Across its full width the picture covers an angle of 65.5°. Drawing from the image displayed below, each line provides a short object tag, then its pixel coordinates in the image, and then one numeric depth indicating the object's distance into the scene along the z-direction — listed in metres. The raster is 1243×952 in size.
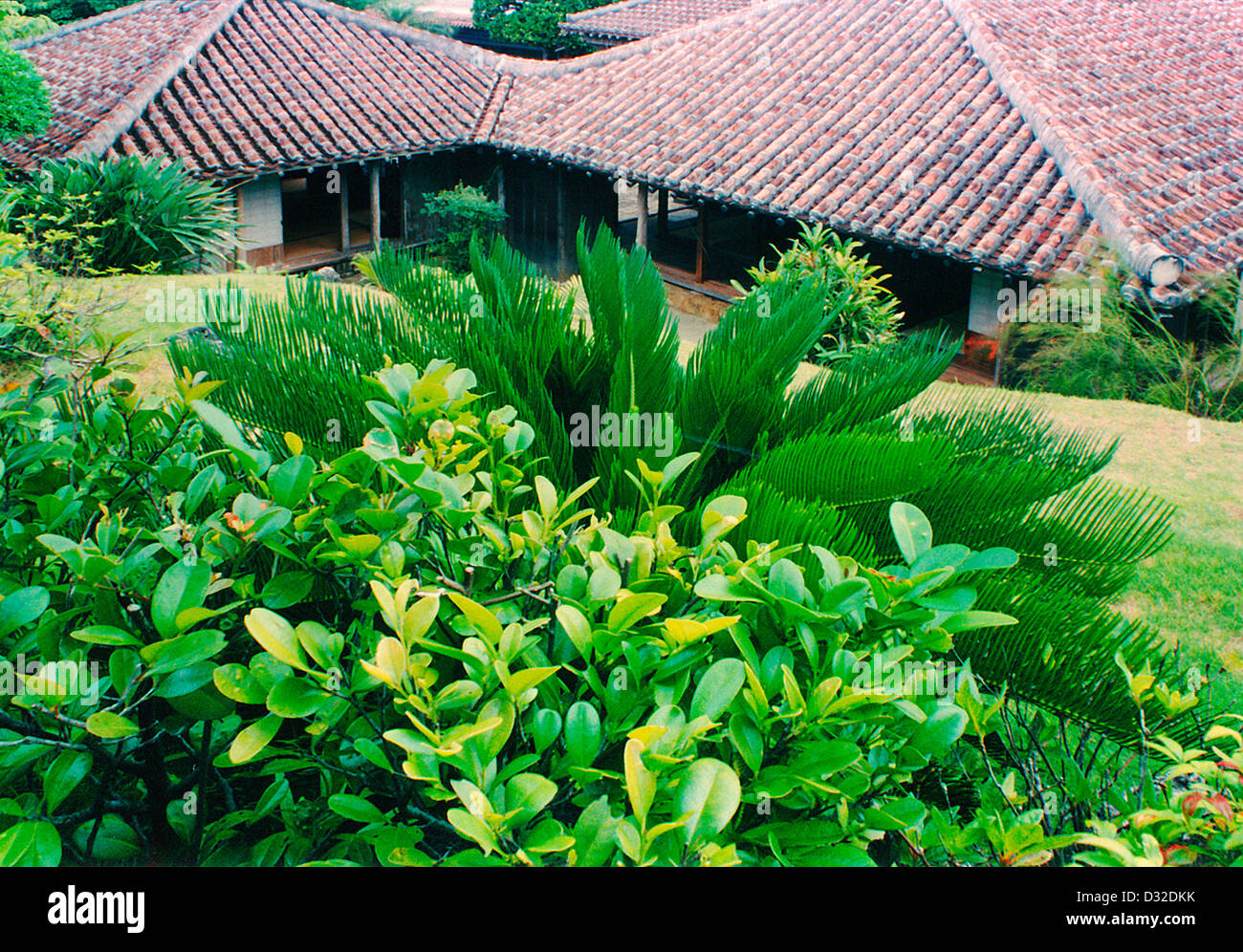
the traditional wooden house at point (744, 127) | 10.58
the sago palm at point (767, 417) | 2.20
